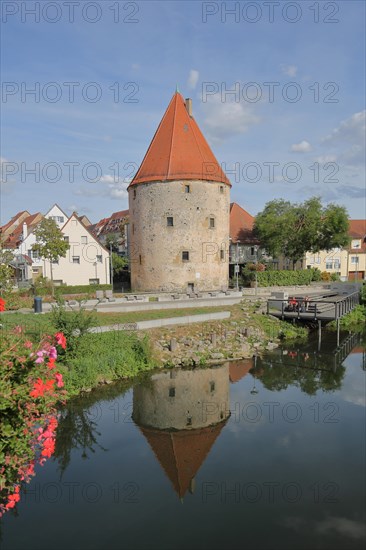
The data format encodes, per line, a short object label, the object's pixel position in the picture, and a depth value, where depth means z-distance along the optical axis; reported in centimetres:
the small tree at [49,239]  3375
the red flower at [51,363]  647
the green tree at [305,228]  4459
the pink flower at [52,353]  639
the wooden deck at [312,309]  2830
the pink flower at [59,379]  626
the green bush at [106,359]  1716
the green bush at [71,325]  1748
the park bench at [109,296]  2954
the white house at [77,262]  4234
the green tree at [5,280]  1764
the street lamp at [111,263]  4298
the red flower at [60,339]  638
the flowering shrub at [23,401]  598
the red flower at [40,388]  586
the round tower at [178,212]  3784
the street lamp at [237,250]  4898
